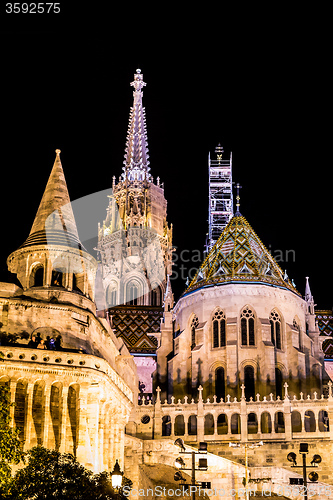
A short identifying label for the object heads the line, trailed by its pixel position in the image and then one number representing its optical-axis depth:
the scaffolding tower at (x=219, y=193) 82.31
